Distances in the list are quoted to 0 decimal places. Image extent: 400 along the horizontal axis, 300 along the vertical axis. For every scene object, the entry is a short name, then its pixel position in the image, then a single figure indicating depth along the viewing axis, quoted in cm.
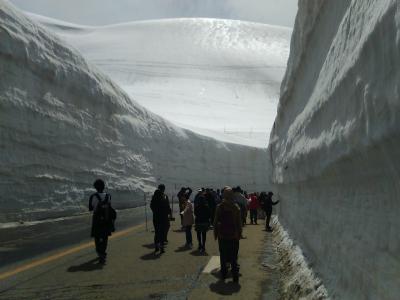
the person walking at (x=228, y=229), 797
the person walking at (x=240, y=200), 1500
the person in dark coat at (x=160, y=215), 1098
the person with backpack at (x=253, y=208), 2033
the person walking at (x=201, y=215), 1111
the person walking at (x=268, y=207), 1705
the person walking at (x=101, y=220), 954
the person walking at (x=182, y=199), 1455
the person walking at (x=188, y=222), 1209
